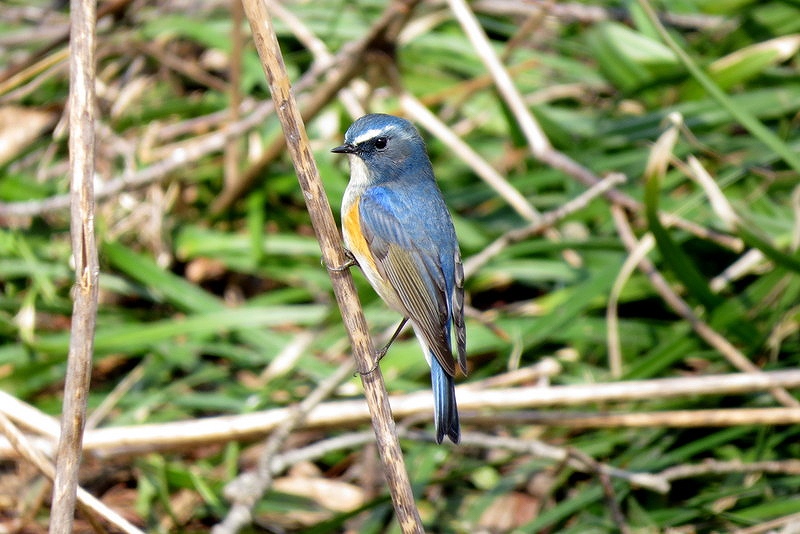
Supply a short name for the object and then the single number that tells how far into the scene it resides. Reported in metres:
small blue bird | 6.06
